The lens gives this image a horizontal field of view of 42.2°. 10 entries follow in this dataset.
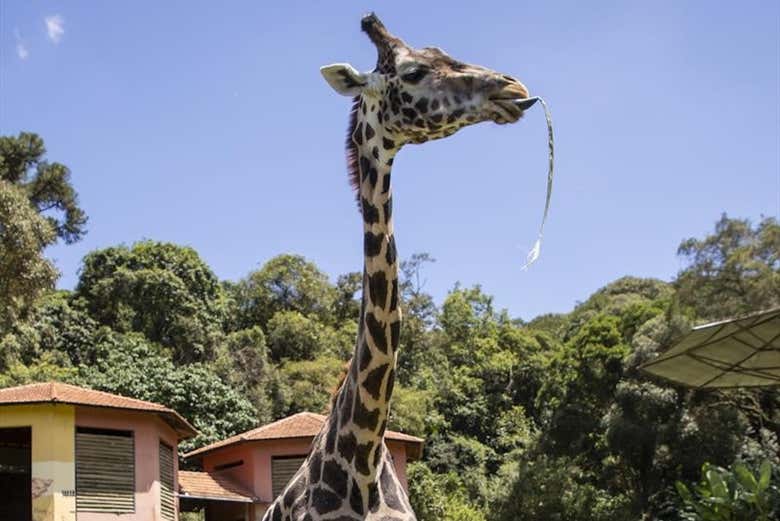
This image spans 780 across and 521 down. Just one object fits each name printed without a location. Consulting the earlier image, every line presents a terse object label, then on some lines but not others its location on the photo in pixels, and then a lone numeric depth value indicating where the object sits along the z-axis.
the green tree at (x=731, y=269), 28.22
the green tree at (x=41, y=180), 33.00
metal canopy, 11.29
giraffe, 5.52
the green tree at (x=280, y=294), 41.09
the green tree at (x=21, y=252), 21.31
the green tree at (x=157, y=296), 35.12
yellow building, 17.39
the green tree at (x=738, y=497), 18.48
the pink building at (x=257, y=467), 20.02
